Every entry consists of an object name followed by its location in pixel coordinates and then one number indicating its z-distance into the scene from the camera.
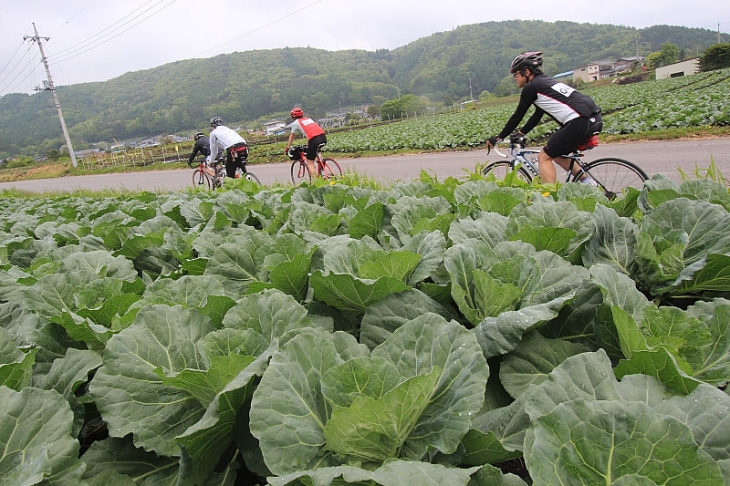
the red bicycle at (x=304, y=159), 10.38
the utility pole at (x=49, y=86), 36.52
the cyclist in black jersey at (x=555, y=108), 4.87
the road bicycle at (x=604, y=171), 4.93
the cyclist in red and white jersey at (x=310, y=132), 9.88
